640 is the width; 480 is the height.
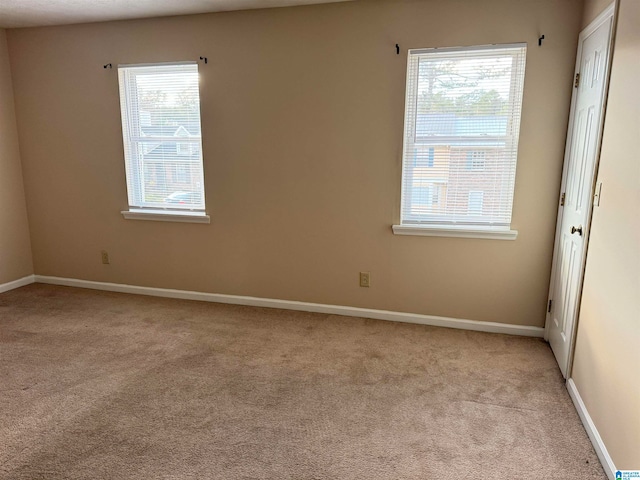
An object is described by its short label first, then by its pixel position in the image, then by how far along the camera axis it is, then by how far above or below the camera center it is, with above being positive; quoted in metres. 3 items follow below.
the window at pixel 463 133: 2.99 +0.20
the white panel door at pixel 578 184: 2.34 -0.13
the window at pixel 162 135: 3.72 +0.20
